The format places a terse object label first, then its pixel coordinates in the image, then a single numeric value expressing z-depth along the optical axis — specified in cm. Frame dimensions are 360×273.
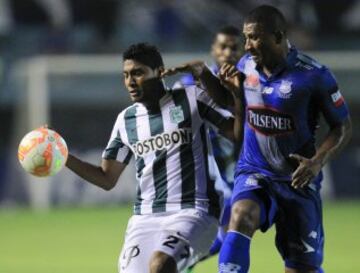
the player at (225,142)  1772
